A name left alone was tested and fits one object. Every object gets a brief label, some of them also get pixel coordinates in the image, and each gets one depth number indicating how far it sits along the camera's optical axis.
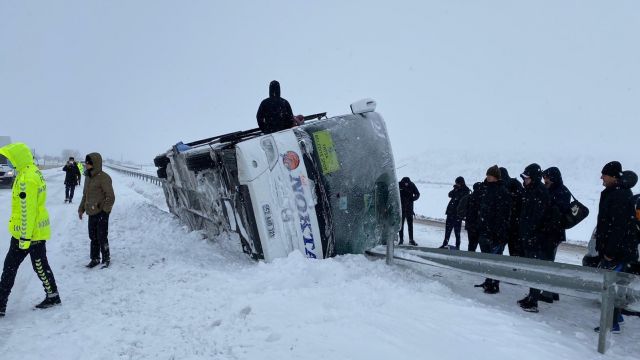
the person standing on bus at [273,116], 6.05
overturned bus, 5.18
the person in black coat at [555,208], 5.01
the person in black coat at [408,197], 9.45
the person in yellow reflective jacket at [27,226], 4.48
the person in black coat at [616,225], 4.20
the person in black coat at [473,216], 6.45
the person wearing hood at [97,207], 6.38
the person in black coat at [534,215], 4.96
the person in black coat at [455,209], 8.89
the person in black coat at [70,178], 16.50
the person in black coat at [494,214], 5.61
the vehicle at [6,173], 22.64
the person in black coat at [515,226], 5.70
